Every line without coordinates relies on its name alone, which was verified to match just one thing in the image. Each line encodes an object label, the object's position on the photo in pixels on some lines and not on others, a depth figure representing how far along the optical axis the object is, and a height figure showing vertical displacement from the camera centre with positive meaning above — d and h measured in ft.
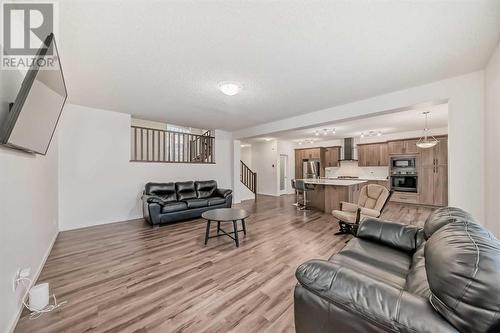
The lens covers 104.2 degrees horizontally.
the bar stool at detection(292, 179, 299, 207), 20.06 -3.43
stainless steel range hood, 27.40 +2.33
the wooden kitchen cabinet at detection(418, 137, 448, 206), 19.95 -0.94
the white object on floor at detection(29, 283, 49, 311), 5.79 -3.89
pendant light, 17.94 +2.79
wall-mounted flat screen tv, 4.84 +1.80
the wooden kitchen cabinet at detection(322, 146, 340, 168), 28.69 +1.48
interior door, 30.79 -1.07
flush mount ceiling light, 9.66 +4.02
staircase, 27.20 -1.58
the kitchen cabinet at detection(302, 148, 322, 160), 29.55 +2.04
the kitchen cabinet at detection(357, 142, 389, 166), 24.31 +1.56
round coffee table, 10.62 -2.81
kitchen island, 17.26 -2.54
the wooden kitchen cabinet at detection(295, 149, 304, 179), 31.50 +0.79
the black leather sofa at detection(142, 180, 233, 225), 14.10 -2.74
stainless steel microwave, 21.94 +0.51
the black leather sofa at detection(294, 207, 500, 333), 2.52 -2.09
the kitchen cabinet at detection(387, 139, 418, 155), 21.77 +2.27
